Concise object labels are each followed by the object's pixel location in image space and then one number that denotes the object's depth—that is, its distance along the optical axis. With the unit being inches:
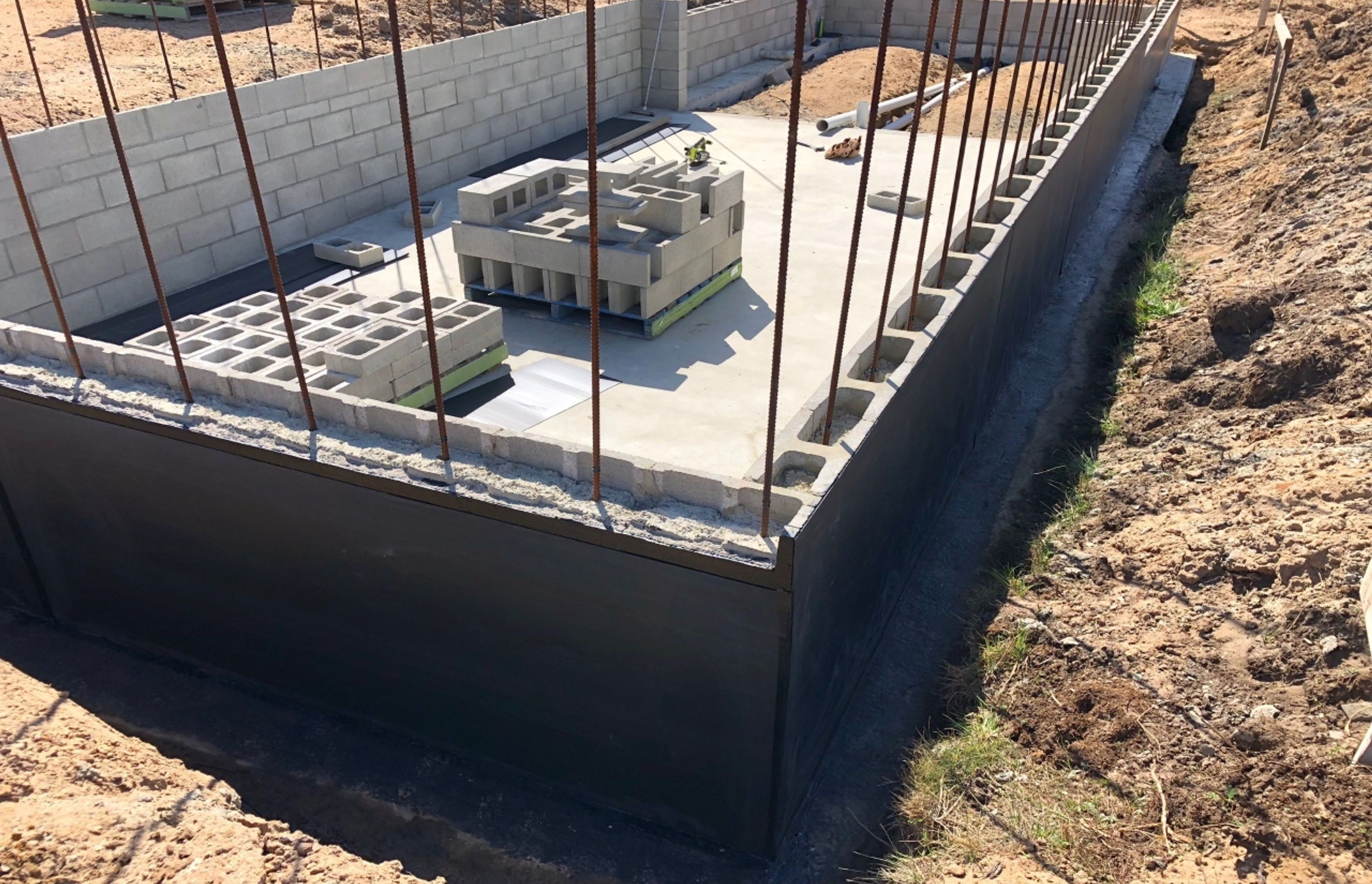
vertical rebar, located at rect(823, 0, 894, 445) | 174.4
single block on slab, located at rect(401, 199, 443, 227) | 458.6
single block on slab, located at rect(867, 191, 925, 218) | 468.4
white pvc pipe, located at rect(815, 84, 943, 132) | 642.2
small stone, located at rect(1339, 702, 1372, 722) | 184.1
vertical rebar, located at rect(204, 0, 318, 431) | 170.4
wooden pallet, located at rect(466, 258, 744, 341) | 368.8
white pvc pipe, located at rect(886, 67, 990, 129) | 658.8
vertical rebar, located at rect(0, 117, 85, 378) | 211.0
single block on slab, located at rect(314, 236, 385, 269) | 414.9
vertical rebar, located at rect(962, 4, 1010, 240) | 276.5
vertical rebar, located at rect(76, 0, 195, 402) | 187.6
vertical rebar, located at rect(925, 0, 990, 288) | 261.4
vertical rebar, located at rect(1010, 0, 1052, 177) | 327.6
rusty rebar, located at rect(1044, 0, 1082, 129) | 382.4
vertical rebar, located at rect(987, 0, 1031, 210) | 289.3
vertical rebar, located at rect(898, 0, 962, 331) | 238.1
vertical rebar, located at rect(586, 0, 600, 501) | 148.9
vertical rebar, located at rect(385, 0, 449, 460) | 155.8
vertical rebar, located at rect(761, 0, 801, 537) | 146.9
